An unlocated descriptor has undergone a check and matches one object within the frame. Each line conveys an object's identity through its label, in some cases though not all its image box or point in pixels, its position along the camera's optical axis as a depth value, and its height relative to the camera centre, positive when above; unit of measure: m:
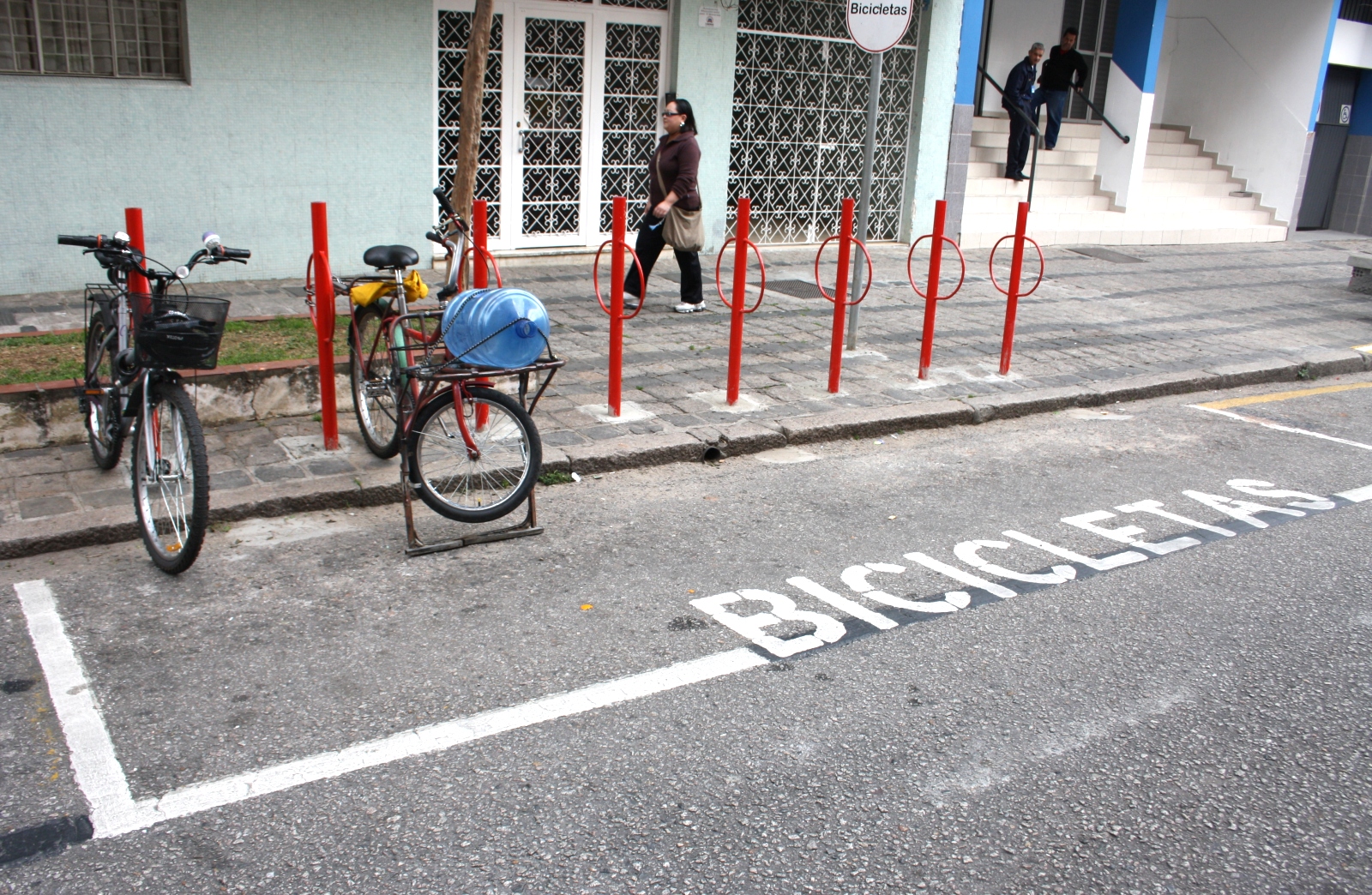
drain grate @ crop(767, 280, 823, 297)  11.24 -1.32
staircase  15.65 -0.45
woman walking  9.31 -0.40
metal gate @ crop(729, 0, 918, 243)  12.98 +0.43
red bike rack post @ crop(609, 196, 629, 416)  6.49 -0.90
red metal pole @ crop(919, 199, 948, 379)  7.85 -0.91
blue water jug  4.84 -0.79
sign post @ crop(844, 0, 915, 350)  8.02 +0.94
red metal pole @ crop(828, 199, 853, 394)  7.55 -0.91
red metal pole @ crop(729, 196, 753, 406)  6.86 -0.89
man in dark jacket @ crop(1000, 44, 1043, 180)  15.52 +0.82
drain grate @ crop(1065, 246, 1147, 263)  15.16 -1.13
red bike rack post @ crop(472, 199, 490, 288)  6.19 -0.55
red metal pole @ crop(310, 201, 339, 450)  5.62 -0.94
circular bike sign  8.02 +0.96
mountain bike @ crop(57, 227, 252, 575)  4.41 -1.06
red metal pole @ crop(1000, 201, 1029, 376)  8.32 -0.97
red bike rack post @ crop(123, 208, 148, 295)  5.04 -0.47
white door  11.09 +0.32
